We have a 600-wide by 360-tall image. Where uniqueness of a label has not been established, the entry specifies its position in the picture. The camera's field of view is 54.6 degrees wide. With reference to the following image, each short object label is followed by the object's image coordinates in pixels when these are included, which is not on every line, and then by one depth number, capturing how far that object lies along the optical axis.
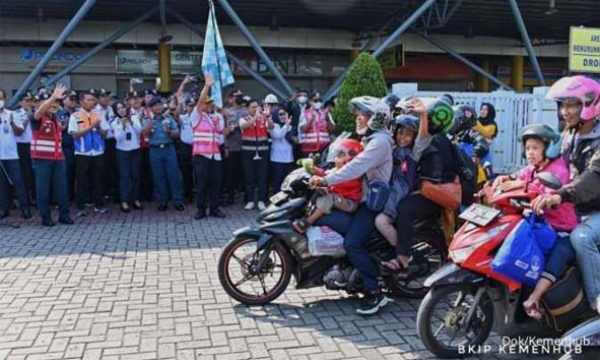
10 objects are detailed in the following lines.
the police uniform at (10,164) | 8.77
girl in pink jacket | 3.78
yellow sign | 12.54
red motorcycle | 3.81
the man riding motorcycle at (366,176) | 4.79
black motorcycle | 4.92
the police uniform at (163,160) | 9.50
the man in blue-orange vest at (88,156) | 9.02
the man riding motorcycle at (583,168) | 3.67
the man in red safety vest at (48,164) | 8.20
